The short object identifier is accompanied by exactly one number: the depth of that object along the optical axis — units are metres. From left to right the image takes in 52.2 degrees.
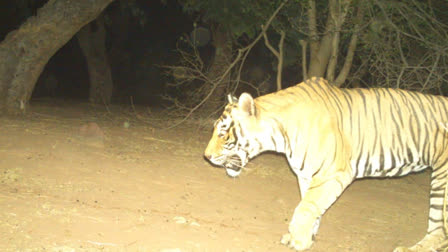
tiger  4.58
